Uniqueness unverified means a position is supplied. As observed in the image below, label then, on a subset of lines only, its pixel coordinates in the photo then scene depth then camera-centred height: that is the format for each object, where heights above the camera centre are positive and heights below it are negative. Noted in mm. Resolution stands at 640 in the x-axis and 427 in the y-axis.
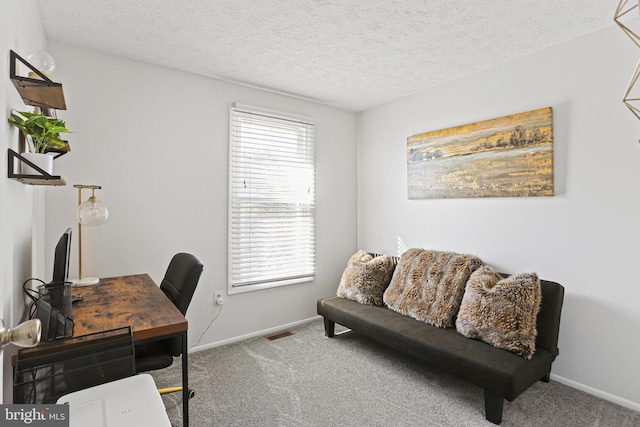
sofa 2053 -828
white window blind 3213 +101
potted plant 1436 +342
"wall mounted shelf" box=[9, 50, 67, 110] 1349 +547
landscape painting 2547 +462
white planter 1467 +214
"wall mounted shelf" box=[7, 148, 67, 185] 1311 +142
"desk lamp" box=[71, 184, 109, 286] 2184 -33
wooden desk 1520 -535
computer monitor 1569 -246
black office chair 1844 -565
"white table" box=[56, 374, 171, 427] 816 -515
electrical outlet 3085 -822
